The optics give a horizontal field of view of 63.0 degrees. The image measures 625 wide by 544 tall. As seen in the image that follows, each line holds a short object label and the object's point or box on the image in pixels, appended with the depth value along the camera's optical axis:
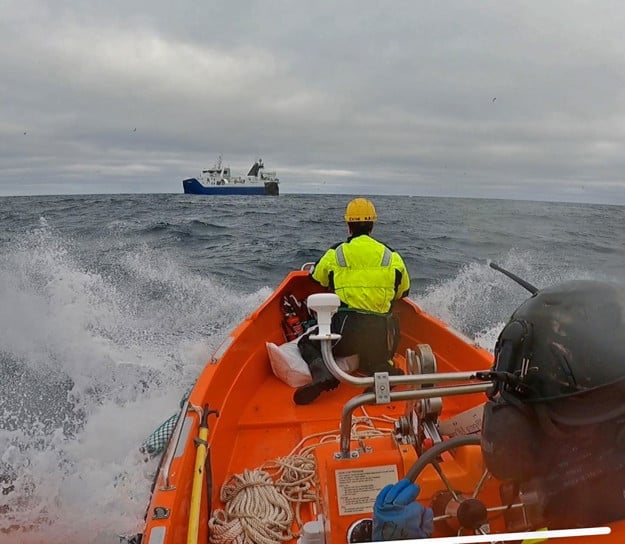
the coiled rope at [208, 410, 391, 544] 2.58
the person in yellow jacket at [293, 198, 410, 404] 4.15
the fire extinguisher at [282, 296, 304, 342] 5.35
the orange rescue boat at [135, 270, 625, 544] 1.66
